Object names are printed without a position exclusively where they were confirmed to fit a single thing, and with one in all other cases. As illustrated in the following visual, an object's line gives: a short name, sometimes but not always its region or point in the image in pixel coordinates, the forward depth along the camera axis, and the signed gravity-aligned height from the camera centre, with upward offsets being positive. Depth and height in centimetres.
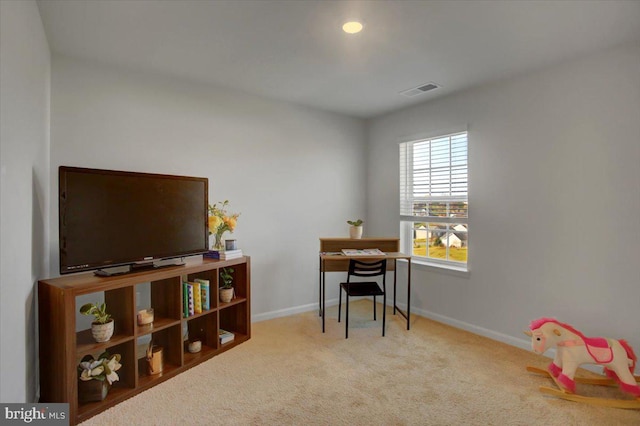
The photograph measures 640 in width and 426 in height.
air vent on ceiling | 321 +121
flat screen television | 208 -6
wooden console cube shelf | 193 -85
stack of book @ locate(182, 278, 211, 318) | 263 -72
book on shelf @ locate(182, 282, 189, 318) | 262 -71
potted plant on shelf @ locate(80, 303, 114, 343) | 210 -74
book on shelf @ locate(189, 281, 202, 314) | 269 -73
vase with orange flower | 299 -13
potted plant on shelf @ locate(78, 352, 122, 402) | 205 -106
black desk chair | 325 -64
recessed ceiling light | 211 +119
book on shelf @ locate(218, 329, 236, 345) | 291 -113
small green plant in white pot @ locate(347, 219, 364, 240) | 373 -23
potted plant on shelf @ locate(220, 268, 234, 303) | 298 -70
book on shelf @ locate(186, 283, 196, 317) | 264 -73
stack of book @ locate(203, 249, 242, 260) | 295 -40
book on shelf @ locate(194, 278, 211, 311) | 279 -70
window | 352 +11
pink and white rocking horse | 219 -98
